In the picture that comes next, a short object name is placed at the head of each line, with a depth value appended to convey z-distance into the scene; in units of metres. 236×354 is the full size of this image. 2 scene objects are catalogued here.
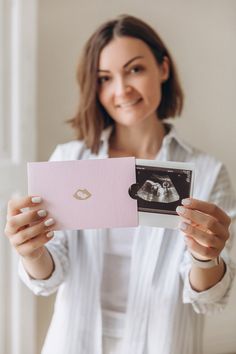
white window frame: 1.16
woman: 1.02
